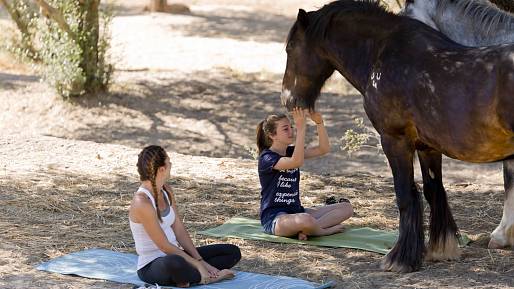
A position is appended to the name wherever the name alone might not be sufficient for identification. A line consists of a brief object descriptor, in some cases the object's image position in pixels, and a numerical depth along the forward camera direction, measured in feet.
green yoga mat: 39.55
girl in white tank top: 32.68
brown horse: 32.07
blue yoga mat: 33.55
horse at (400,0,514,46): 36.42
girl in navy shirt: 39.60
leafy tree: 80.53
